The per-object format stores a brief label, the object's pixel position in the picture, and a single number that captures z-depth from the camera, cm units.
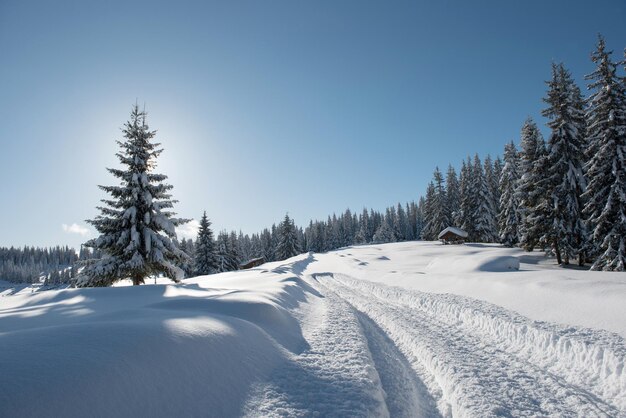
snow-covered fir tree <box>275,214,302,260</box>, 7019
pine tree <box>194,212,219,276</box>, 4056
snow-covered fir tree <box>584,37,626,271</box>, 1791
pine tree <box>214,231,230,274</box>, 4539
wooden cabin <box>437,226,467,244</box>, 5050
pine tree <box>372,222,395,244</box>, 9250
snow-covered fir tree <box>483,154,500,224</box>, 5222
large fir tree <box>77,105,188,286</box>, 1617
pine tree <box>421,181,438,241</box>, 6275
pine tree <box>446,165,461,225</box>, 6078
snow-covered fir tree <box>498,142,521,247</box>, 3909
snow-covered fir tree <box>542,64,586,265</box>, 2306
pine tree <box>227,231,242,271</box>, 4845
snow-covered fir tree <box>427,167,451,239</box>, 5991
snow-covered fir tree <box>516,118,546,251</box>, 2509
